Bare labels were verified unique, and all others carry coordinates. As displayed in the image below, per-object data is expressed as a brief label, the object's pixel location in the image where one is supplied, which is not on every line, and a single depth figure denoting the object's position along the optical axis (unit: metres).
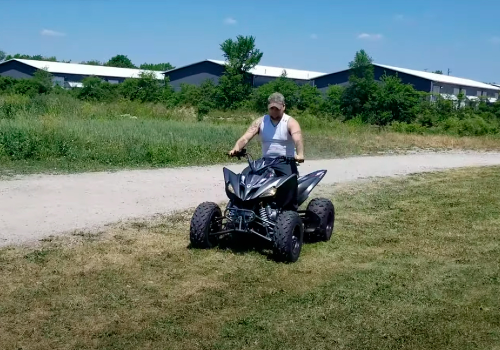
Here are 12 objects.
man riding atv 7.10
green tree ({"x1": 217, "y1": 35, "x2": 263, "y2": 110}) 49.50
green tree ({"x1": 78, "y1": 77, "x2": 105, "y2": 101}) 39.72
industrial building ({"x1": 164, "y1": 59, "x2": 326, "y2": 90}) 68.31
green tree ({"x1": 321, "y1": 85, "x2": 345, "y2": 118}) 38.78
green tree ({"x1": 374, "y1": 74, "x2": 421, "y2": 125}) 36.00
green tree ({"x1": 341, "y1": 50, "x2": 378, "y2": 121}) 37.41
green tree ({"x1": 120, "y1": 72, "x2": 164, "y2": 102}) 47.47
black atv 6.55
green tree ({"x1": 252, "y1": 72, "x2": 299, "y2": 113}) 41.16
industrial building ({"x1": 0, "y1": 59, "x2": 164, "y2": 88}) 71.81
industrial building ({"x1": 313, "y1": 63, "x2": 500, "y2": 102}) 58.48
